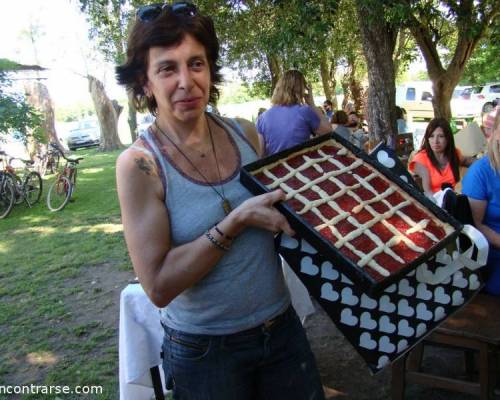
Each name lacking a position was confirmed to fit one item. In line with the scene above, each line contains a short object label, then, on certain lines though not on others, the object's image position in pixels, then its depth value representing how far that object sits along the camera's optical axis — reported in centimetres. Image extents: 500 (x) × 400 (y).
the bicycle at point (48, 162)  1399
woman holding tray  119
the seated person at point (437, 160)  421
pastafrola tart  113
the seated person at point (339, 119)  921
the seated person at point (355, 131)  880
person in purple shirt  476
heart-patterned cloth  116
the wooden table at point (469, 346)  223
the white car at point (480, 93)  2372
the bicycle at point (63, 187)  952
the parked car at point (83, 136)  2630
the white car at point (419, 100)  2497
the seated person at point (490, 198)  238
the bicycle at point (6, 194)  927
